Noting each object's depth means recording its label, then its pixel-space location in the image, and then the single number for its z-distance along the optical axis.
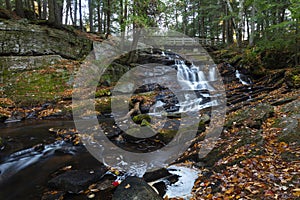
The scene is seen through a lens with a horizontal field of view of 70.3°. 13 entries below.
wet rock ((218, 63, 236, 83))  16.16
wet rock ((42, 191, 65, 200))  4.25
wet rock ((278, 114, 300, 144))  4.98
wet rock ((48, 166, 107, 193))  4.52
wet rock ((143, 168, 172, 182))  4.87
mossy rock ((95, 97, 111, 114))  10.90
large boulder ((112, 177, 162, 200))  3.65
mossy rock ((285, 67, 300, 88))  10.51
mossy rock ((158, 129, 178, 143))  7.26
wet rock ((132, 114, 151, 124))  8.86
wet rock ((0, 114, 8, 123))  9.00
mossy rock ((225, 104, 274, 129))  6.40
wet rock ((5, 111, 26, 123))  9.27
